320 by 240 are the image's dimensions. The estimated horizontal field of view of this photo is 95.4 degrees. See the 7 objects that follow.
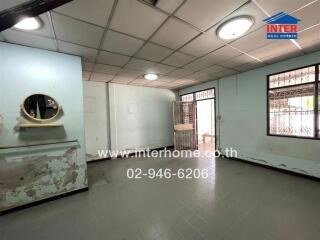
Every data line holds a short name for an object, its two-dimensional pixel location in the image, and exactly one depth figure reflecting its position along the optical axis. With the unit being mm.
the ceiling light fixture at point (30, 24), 1694
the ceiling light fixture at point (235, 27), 1797
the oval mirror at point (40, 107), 2305
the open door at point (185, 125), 5889
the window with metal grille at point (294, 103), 3021
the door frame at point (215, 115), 5062
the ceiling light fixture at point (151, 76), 4080
